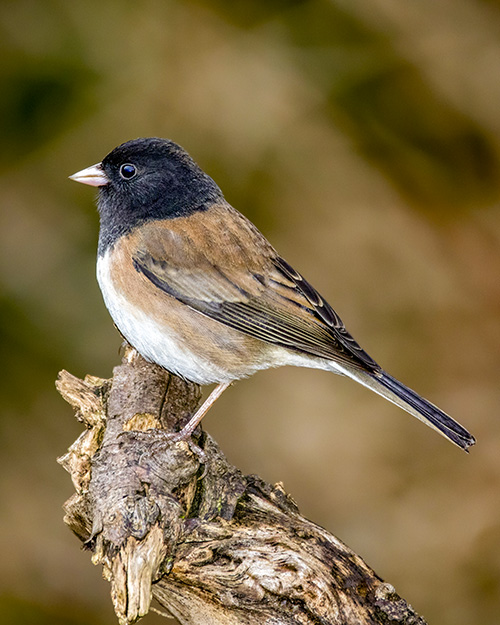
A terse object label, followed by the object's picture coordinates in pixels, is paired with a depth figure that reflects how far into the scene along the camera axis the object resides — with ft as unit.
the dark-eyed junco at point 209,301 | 17.65
